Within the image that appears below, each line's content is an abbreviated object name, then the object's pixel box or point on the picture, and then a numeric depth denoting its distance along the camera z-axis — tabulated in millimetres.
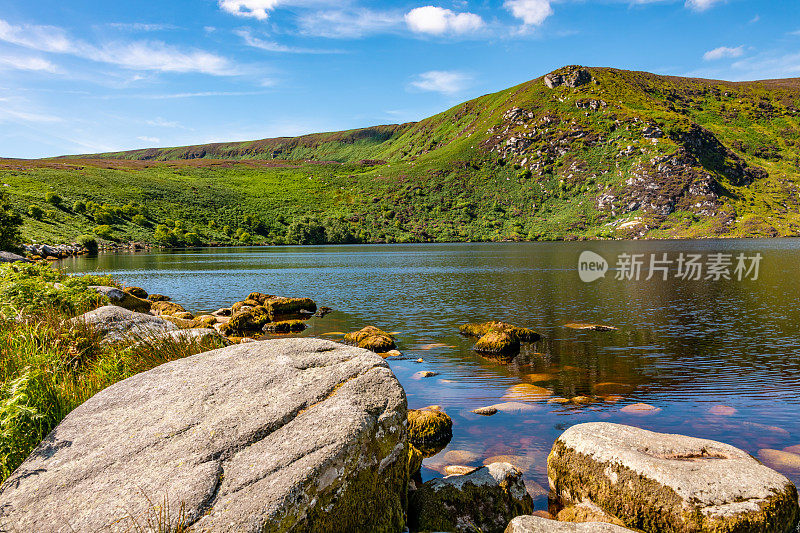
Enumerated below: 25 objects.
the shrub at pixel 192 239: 148125
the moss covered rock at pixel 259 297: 36844
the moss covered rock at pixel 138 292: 35806
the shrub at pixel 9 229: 59562
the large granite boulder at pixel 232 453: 5074
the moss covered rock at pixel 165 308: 29925
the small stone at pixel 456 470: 10283
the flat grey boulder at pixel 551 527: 6512
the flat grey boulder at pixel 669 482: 6688
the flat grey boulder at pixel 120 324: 12141
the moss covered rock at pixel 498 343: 22150
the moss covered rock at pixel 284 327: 29047
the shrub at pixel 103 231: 120250
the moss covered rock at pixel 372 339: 23062
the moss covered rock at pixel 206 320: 25388
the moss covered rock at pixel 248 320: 28266
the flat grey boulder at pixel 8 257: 37656
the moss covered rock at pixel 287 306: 34750
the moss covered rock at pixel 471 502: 7602
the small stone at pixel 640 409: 14047
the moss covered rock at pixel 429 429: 12086
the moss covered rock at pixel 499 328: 24156
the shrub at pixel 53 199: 126062
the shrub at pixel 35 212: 110312
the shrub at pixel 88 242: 106256
